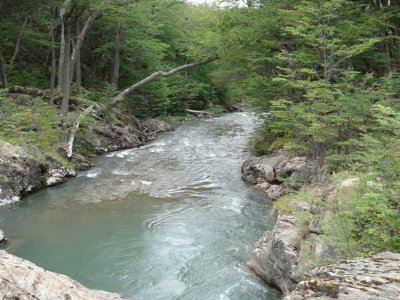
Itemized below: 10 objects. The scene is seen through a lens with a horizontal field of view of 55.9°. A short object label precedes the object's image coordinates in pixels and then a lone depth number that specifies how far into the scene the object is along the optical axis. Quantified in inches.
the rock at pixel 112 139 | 696.1
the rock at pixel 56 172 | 481.5
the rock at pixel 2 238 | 314.9
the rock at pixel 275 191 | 416.8
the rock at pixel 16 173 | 419.8
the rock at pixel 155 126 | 916.2
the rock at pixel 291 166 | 431.1
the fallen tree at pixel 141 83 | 768.3
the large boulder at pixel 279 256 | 229.0
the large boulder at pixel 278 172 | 402.9
